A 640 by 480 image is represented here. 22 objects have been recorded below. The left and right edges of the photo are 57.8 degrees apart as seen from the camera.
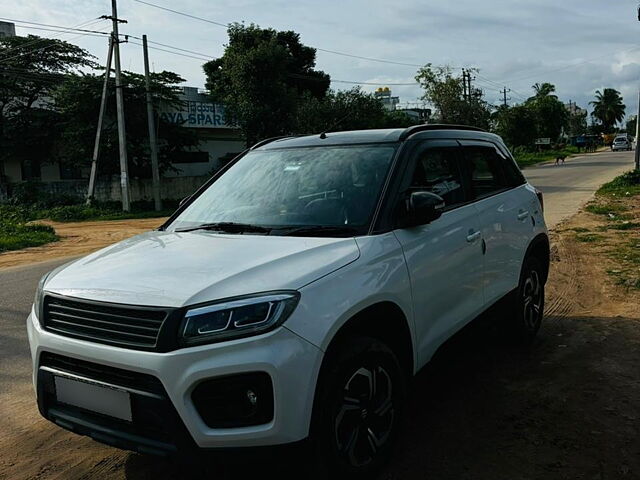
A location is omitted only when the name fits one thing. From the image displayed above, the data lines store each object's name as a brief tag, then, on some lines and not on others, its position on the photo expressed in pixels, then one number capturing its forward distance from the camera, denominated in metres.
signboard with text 30.17
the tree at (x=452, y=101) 37.59
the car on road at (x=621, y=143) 63.34
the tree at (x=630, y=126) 117.65
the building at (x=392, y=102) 81.19
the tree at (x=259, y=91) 25.42
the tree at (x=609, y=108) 108.06
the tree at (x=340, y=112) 27.95
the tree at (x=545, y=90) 71.94
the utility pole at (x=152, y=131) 23.43
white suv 2.24
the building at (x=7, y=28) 39.84
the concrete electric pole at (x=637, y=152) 22.14
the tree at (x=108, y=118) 24.86
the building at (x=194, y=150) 29.30
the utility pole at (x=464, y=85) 38.95
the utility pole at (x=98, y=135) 22.50
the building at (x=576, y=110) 103.75
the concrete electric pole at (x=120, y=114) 21.89
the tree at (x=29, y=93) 27.05
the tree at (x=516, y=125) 50.72
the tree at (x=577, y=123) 95.44
